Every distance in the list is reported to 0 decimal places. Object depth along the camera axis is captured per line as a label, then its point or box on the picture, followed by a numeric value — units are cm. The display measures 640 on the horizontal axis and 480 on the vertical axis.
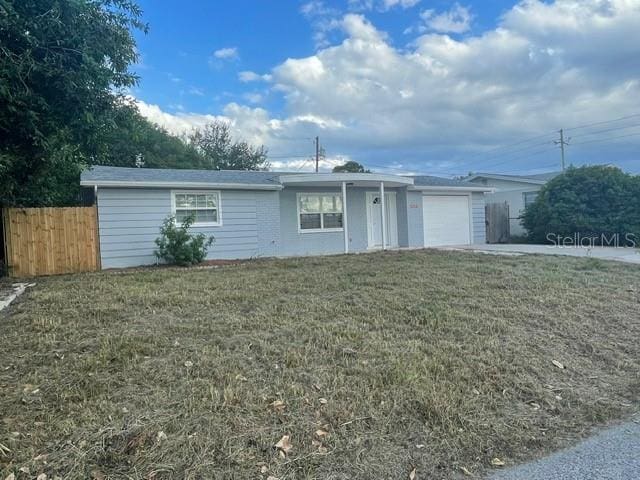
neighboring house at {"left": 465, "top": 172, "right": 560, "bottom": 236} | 2156
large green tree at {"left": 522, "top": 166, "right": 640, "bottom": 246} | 1642
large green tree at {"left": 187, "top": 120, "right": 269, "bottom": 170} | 3544
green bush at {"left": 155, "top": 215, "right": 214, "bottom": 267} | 1117
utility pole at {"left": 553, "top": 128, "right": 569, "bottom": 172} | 3825
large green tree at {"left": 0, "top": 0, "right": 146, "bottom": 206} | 468
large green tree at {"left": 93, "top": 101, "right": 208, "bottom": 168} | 2558
